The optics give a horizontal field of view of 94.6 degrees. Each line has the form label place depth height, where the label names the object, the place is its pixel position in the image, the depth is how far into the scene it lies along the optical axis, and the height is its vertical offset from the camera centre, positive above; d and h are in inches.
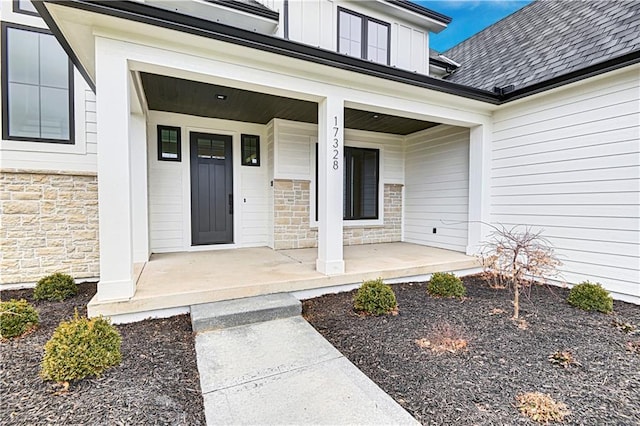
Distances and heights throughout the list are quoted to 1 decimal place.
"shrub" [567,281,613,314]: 143.3 -45.6
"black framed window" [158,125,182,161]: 227.9 +46.8
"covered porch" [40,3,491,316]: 121.6 +27.2
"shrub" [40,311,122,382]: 80.8 -42.7
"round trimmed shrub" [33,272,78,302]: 153.2 -45.2
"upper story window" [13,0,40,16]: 174.1 +116.0
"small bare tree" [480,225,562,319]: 136.9 -27.2
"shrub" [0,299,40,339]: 109.4 -44.4
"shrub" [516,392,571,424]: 73.2 -52.1
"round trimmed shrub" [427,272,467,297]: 159.9 -44.3
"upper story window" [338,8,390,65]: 242.5 +142.4
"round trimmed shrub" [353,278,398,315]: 135.2 -43.7
